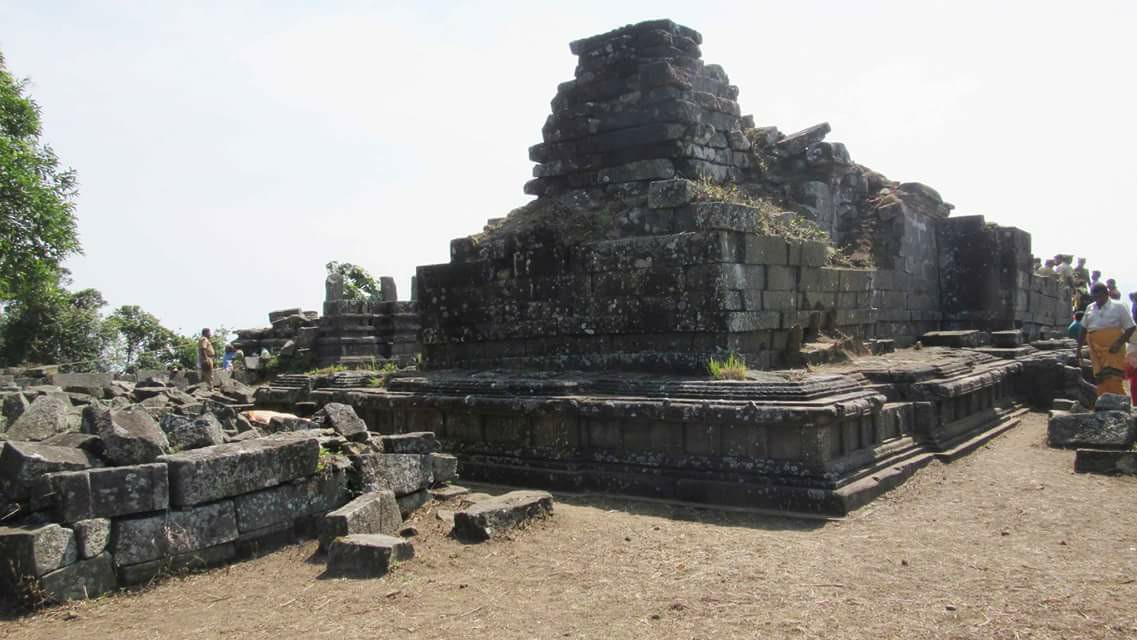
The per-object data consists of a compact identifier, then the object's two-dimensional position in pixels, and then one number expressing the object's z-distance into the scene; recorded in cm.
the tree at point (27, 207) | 2245
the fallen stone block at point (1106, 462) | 849
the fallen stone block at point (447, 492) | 773
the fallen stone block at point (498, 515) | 651
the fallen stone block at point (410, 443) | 769
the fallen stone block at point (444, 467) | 786
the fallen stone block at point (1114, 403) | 934
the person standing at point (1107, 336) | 1064
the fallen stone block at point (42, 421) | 623
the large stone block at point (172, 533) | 557
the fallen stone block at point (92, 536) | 534
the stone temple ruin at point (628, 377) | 596
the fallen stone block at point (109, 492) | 535
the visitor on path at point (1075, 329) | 1298
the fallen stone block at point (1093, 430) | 882
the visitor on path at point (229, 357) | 2106
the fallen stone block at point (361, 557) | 571
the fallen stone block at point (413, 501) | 734
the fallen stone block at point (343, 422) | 781
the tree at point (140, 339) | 3011
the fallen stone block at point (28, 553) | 506
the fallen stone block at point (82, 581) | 517
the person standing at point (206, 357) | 1745
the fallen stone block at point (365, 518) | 627
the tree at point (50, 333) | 2825
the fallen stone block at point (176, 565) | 557
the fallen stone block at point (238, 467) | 590
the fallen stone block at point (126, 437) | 579
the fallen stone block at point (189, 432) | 641
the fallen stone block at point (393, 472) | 716
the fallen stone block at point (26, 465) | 540
